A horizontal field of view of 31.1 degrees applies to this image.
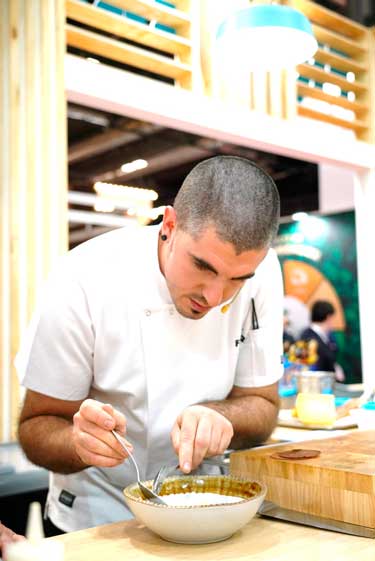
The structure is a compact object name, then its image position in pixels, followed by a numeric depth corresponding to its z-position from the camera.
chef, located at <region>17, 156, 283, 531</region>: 1.43
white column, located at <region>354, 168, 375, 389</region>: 5.21
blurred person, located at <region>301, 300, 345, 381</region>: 7.91
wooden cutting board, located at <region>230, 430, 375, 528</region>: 1.20
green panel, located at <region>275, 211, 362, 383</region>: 7.89
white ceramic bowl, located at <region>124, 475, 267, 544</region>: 1.08
